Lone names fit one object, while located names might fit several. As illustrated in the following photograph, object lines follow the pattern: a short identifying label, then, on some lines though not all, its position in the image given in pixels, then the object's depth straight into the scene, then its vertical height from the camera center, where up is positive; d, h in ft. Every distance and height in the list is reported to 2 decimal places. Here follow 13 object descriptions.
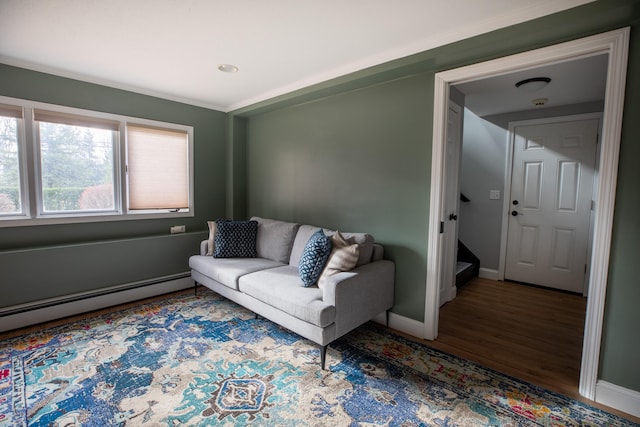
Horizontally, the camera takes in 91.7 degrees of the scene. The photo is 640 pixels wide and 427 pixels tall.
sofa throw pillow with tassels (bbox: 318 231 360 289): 8.20 -1.81
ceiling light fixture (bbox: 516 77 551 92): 9.41 +3.46
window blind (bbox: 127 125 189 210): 11.81 +0.85
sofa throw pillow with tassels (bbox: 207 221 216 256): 11.64 -1.89
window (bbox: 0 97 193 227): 9.42 +0.77
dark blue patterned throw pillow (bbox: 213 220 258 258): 11.35 -1.83
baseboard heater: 9.14 -3.56
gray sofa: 7.36 -2.57
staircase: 13.14 -3.21
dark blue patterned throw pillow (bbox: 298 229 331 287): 8.32 -1.85
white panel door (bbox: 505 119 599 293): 12.43 -0.27
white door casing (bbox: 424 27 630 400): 5.75 +1.10
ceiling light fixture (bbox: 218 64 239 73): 9.38 +3.74
